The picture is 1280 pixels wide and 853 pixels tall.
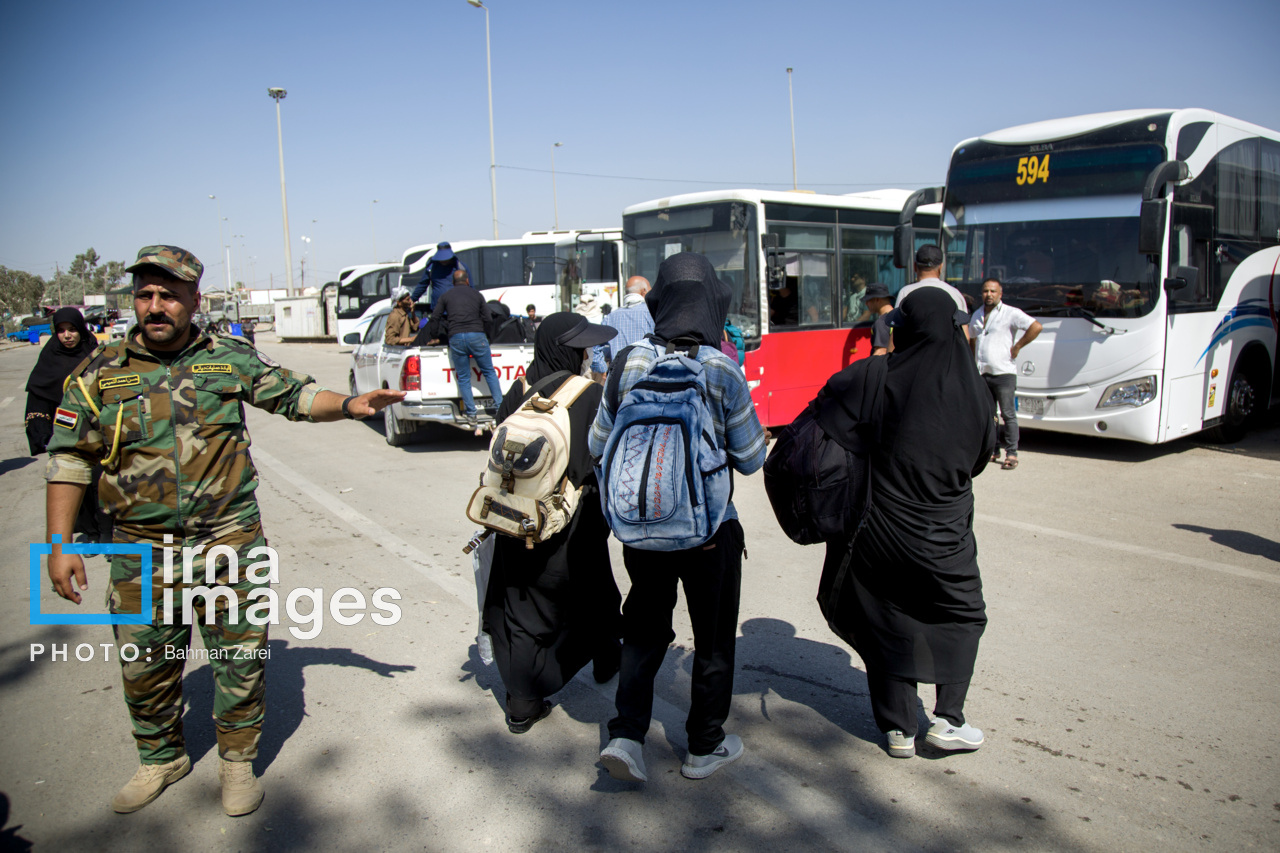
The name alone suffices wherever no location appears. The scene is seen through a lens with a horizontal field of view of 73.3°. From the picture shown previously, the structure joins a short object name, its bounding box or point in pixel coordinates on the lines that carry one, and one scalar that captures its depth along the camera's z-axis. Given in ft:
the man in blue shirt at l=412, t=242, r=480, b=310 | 35.50
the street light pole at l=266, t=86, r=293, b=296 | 125.80
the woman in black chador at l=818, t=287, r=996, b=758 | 10.14
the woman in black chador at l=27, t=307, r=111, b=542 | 23.03
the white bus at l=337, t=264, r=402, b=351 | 109.91
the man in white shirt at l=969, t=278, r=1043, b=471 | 27.91
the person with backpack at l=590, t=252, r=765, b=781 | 9.14
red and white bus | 33.09
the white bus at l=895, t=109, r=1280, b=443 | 27.63
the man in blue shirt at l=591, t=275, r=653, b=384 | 25.58
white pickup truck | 32.37
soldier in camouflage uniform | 9.68
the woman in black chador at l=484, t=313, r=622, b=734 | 11.43
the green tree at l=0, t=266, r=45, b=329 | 259.39
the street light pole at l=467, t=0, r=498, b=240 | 100.83
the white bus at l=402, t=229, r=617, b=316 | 79.20
